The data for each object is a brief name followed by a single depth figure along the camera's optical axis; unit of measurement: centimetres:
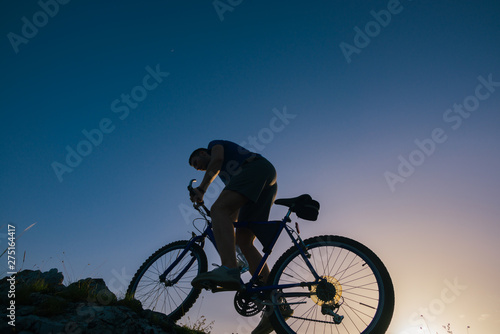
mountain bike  278
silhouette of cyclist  323
